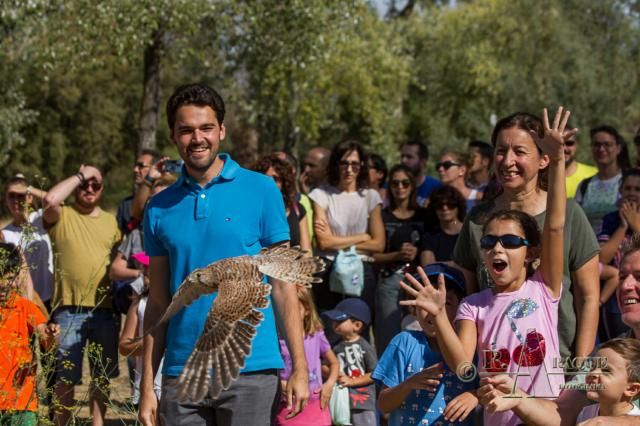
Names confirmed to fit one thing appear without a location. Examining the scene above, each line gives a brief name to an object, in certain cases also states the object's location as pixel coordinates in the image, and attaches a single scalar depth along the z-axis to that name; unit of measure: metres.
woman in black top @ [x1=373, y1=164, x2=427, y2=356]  12.59
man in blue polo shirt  6.45
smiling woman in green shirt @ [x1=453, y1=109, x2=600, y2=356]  7.30
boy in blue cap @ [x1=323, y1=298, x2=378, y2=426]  11.02
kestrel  5.84
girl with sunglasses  6.71
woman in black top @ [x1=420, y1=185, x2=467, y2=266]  12.44
